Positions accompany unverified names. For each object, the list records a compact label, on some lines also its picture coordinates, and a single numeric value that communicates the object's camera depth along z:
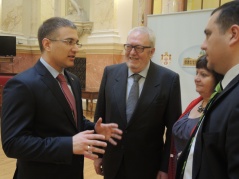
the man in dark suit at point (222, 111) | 1.20
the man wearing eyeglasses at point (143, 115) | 2.39
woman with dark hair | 2.31
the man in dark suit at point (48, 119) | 1.75
